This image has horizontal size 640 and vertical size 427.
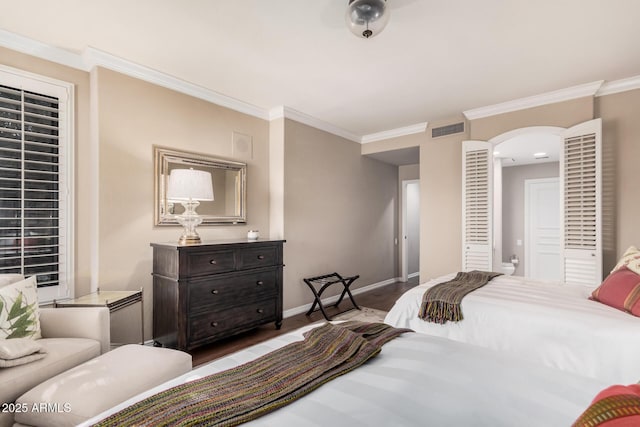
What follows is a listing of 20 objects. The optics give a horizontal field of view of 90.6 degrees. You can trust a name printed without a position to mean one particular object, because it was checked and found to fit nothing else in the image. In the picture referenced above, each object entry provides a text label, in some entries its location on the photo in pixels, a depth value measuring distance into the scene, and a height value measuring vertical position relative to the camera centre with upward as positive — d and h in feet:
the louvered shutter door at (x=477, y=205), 12.83 +0.34
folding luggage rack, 13.52 -3.23
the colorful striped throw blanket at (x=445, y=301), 7.54 -2.16
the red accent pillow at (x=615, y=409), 1.81 -1.18
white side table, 7.75 -2.25
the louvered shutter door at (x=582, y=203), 10.55 +0.35
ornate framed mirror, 10.25 +0.95
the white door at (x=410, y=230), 21.07 -1.17
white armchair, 5.08 -2.63
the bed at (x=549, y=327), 5.81 -2.39
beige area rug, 13.30 -4.45
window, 8.04 +0.85
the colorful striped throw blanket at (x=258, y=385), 2.95 -1.90
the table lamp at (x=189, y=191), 9.41 +0.64
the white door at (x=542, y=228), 19.17 -0.93
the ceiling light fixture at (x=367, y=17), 6.38 +4.08
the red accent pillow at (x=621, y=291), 6.52 -1.71
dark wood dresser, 9.17 -2.47
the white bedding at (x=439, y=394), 2.95 -1.92
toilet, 19.15 -3.38
